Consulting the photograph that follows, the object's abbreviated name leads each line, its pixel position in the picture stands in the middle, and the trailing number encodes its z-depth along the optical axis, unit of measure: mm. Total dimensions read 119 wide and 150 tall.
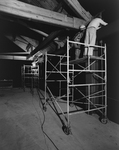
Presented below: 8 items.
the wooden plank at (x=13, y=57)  9394
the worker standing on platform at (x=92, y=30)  3327
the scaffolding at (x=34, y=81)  11164
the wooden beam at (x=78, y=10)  3370
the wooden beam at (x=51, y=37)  4223
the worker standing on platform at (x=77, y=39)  3875
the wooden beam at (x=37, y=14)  2772
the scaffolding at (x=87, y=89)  3897
